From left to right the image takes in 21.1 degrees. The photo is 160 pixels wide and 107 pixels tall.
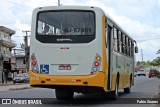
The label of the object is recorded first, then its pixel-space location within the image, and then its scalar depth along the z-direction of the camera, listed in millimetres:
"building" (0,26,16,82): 77500
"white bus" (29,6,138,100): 15062
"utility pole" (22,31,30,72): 83612
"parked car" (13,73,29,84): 63750
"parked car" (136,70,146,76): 99112
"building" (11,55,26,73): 96312
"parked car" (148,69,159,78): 73819
